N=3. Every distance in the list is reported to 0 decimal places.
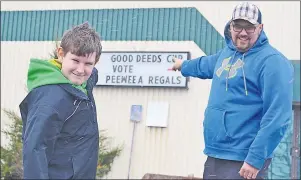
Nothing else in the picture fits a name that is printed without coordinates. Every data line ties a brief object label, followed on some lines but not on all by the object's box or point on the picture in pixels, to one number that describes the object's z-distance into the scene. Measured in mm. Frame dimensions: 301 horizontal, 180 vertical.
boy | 3316
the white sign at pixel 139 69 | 12758
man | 3934
